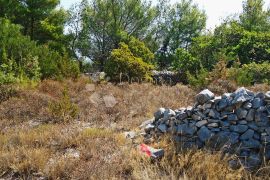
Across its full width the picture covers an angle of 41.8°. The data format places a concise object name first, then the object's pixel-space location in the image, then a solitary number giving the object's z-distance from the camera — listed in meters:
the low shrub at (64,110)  8.80
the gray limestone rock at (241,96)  6.21
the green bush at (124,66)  14.70
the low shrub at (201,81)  12.28
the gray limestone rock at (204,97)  6.66
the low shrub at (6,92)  10.85
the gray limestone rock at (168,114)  7.03
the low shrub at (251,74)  12.36
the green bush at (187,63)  16.12
